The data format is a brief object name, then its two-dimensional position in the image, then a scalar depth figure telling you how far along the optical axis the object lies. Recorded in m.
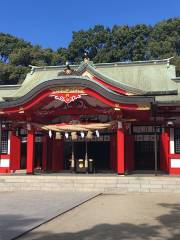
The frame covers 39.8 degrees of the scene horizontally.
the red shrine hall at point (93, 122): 11.91
